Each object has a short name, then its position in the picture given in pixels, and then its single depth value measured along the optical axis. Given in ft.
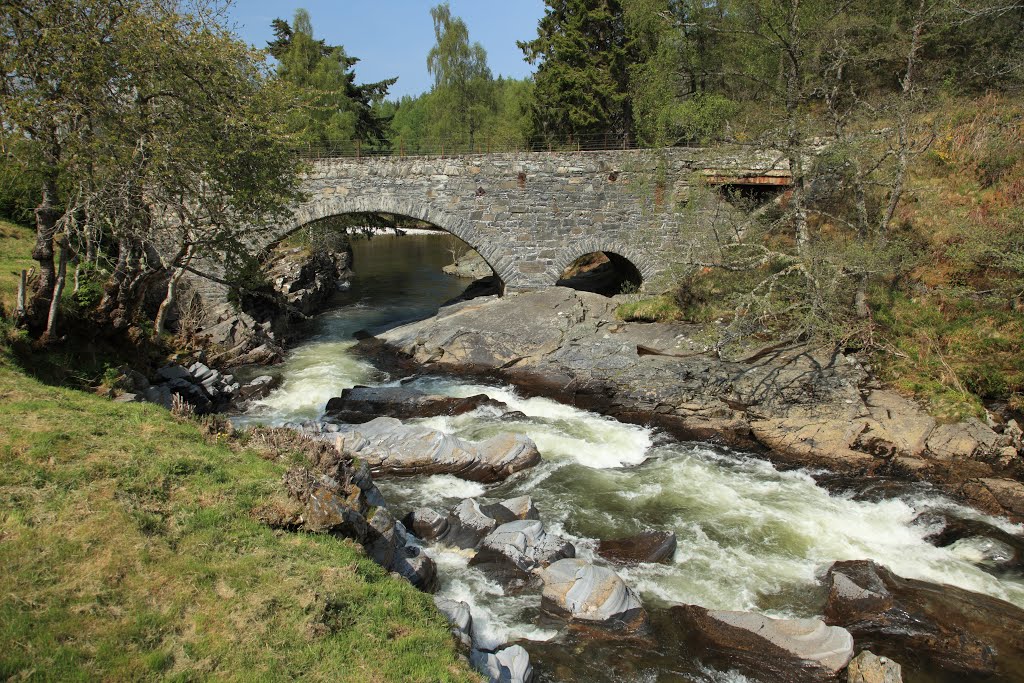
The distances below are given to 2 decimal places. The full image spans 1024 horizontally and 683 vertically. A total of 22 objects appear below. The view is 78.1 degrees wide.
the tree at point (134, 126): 38.65
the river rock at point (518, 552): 30.83
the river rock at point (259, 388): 55.88
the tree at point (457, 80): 148.05
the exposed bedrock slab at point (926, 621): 26.63
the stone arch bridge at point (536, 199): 68.74
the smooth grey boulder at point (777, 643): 25.49
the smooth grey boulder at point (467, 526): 33.55
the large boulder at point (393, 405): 51.37
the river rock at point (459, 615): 25.22
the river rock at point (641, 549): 32.58
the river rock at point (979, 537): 32.89
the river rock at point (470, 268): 115.65
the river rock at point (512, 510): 35.01
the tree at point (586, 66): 102.22
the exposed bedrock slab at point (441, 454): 41.68
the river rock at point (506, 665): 22.66
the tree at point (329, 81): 123.44
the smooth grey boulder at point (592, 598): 27.91
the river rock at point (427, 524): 34.14
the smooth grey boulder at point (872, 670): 24.29
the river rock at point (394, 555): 28.09
